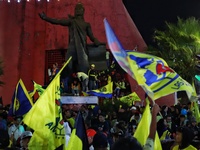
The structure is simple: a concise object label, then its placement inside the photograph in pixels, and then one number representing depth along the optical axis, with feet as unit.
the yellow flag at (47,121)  26.61
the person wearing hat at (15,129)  38.43
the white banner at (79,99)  70.83
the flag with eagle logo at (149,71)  28.88
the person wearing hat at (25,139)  28.63
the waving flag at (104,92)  72.95
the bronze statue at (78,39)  82.75
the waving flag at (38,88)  55.11
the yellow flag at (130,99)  80.09
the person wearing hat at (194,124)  46.96
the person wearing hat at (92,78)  83.94
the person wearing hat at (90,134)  30.43
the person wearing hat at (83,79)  80.36
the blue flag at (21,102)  38.24
